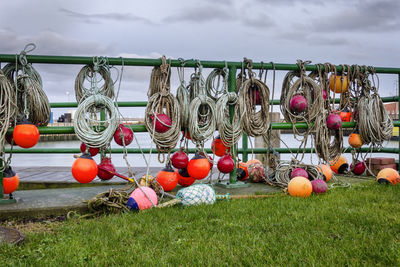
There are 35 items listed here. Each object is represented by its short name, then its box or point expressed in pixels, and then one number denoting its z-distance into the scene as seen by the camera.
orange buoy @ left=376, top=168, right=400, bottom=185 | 4.23
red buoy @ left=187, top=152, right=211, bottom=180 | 3.90
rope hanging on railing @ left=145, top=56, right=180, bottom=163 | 3.85
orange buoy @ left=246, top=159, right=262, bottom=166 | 4.88
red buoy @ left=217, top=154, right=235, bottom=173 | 4.15
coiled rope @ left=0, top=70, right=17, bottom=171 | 3.37
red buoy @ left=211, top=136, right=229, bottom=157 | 4.47
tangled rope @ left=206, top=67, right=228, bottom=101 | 4.38
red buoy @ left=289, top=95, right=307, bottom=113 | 4.42
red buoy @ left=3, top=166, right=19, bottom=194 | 3.58
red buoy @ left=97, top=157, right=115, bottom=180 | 3.86
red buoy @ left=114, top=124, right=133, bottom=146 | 3.77
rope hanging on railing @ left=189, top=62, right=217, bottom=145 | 3.96
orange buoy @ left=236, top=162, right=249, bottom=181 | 4.63
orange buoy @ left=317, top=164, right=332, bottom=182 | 4.61
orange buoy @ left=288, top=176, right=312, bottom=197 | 3.67
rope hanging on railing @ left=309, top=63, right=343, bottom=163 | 4.59
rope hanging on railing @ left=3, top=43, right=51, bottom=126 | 3.57
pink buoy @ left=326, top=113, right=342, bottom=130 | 4.55
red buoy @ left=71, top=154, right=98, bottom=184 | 3.55
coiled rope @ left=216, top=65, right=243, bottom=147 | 4.14
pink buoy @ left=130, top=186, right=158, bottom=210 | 3.24
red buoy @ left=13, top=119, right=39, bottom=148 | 3.41
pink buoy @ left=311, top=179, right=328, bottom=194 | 3.82
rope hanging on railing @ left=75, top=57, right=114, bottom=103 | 3.81
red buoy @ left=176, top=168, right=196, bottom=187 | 4.22
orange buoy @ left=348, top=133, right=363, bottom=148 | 4.87
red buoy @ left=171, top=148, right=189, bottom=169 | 4.03
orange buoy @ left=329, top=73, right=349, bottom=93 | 4.79
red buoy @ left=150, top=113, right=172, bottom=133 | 3.81
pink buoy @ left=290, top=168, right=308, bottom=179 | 4.17
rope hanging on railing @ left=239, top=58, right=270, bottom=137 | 4.26
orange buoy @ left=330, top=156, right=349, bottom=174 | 5.39
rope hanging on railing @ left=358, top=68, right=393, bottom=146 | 4.69
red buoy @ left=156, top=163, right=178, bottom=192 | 3.86
